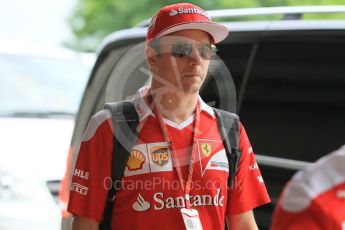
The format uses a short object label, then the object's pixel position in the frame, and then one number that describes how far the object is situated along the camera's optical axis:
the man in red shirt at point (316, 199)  2.98
